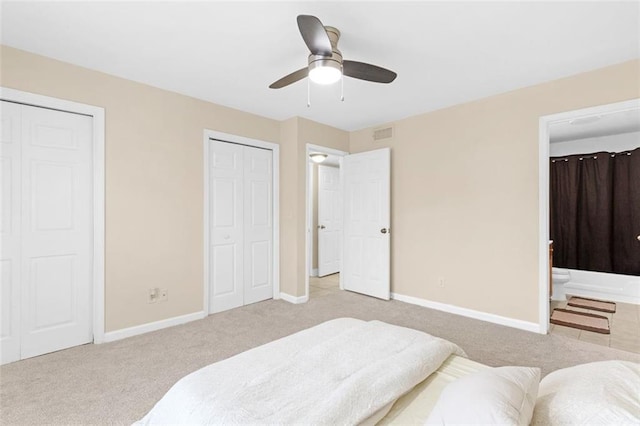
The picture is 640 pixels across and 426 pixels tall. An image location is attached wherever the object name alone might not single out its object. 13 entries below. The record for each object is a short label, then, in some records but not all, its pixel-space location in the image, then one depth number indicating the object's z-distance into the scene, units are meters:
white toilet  4.24
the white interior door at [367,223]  4.30
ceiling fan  1.79
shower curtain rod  4.61
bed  0.93
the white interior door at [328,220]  5.98
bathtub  4.27
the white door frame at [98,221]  2.87
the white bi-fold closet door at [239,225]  3.80
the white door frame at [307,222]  4.28
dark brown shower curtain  4.54
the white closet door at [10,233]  2.47
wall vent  4.38
